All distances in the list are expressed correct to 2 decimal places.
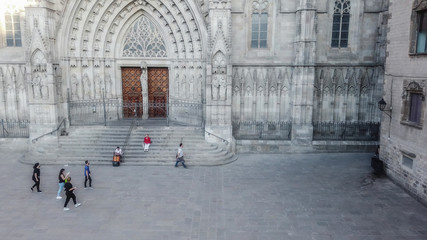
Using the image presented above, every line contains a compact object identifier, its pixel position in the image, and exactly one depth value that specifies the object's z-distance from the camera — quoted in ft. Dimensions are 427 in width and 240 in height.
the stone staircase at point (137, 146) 52.19
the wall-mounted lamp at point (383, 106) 45.58
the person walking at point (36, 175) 39.65
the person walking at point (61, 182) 37.32
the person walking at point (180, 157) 49.60
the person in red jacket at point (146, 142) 53.47
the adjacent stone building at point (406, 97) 39.42
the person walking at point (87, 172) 40.65
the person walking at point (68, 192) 35.01
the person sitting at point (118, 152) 50.34
